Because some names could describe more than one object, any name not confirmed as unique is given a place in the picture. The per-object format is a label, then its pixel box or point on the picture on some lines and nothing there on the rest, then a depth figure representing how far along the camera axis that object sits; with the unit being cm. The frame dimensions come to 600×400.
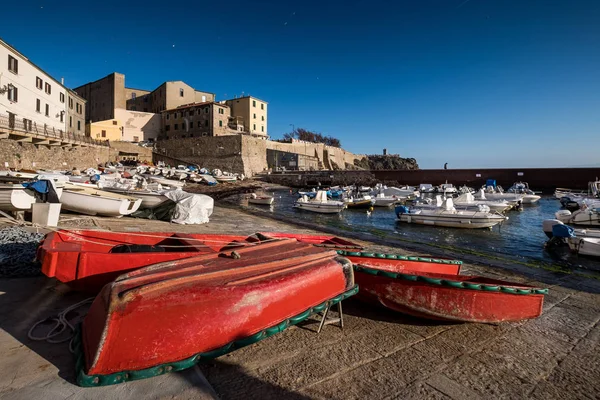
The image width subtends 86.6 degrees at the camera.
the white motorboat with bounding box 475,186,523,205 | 2664
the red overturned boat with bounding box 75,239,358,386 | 239
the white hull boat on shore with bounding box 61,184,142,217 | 1055
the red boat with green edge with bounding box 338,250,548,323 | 368
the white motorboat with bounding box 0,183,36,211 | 815
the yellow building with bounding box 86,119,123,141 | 4747
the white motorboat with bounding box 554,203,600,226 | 1625
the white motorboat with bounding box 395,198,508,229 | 1623
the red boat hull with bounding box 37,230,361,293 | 365
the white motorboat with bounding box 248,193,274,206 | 2536
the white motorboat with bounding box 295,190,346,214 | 2234
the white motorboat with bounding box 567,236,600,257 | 1023
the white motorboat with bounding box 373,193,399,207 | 2677
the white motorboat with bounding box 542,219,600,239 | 1130
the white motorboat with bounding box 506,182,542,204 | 3028
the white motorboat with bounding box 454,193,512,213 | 2088
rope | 295
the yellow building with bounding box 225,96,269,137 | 5650
